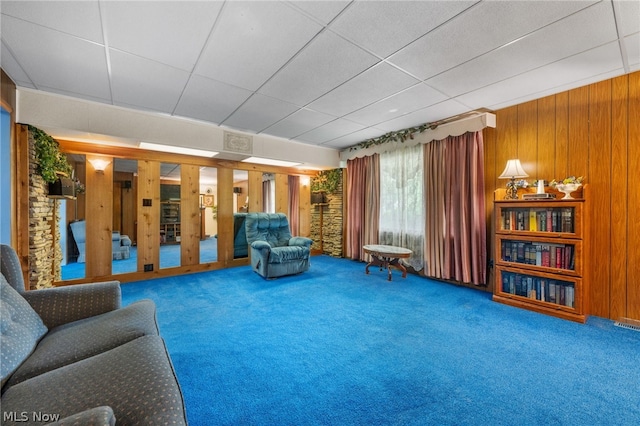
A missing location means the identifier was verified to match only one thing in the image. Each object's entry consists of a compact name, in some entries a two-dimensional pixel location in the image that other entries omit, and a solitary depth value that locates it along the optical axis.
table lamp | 3.12
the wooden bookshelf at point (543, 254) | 2.71
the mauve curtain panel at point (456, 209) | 3.68
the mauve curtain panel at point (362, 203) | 5.28
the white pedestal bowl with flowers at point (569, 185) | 2.76
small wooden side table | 4.05
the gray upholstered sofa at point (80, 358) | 0.82
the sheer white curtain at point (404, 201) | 4.47
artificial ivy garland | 4.26
